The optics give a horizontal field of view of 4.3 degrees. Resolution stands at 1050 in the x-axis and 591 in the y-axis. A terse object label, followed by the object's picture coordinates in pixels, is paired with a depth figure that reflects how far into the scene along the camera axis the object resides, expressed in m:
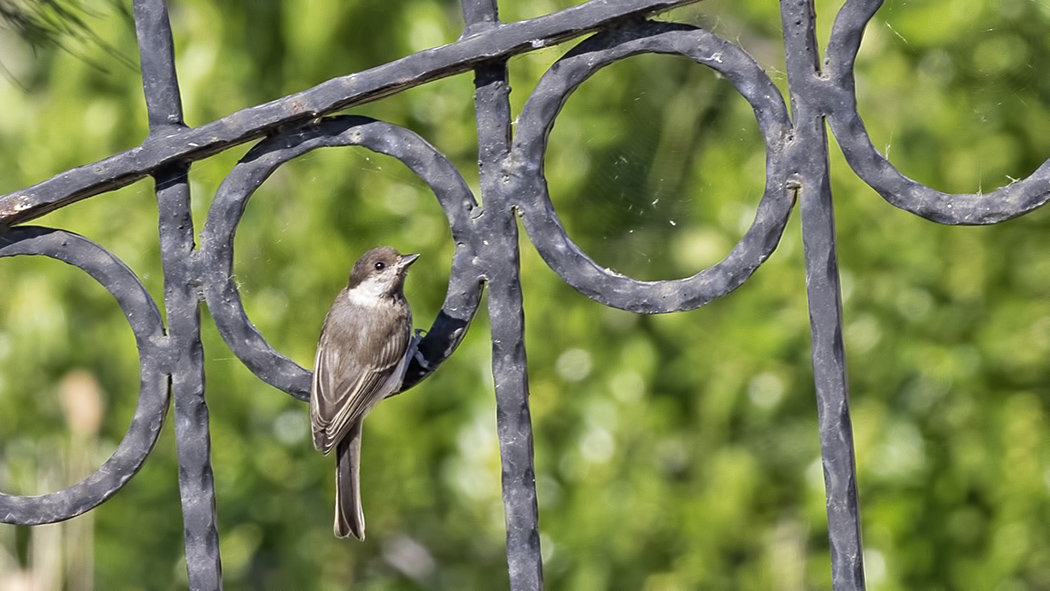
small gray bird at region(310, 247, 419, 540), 6.51
